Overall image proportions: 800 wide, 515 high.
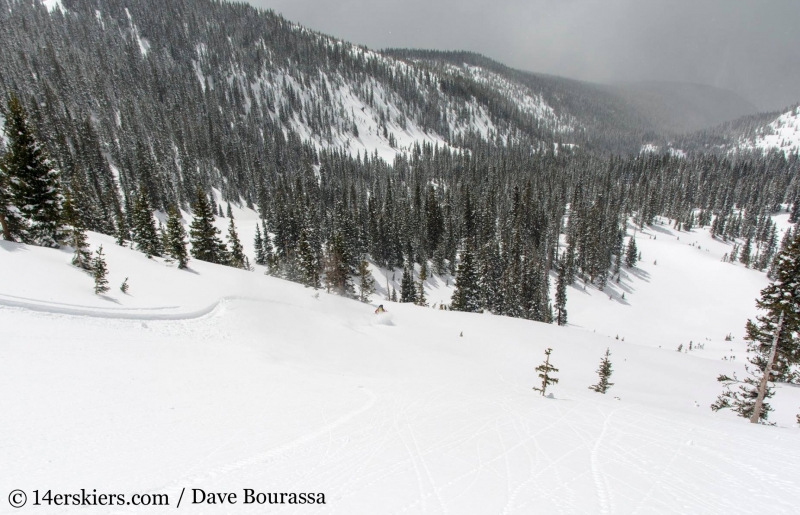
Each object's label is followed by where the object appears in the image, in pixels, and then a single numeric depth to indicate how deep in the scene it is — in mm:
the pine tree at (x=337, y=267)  47628
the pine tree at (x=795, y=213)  119644
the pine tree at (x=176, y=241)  27672
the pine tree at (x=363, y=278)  46394
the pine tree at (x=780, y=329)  14570
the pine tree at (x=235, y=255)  46153
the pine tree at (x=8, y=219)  19641
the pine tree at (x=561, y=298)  57750
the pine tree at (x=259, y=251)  72625
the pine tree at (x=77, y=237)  18422
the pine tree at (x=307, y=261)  47406
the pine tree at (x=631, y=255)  83500
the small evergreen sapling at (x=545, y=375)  15655
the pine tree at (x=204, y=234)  38594
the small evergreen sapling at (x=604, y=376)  20828
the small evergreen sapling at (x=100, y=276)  15414
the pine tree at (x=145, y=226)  37688
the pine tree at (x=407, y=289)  58562
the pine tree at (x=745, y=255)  90375
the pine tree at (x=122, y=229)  48812
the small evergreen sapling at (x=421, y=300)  52506
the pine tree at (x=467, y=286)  49281
